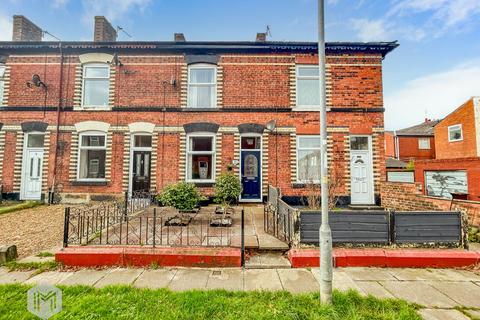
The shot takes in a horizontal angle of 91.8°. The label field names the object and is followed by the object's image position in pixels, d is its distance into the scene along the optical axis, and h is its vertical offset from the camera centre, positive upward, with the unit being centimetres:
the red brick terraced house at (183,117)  1097 +275
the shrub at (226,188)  757 -43
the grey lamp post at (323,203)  328 -41
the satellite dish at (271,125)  1063 +232
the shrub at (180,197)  679 -66
